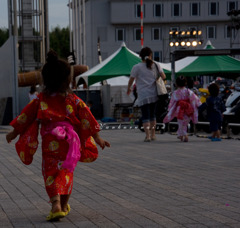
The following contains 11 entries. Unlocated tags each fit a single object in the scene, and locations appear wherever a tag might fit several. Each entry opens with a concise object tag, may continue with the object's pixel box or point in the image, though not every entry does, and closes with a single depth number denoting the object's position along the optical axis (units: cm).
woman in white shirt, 1411
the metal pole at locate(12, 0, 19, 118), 2539
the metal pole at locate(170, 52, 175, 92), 1759
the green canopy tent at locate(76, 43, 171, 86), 2550
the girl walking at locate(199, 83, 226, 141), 1485
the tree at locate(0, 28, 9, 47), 11749
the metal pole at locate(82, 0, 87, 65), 5232
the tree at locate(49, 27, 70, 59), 11839
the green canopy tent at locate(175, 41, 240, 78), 2606
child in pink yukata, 1472
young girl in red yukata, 555
